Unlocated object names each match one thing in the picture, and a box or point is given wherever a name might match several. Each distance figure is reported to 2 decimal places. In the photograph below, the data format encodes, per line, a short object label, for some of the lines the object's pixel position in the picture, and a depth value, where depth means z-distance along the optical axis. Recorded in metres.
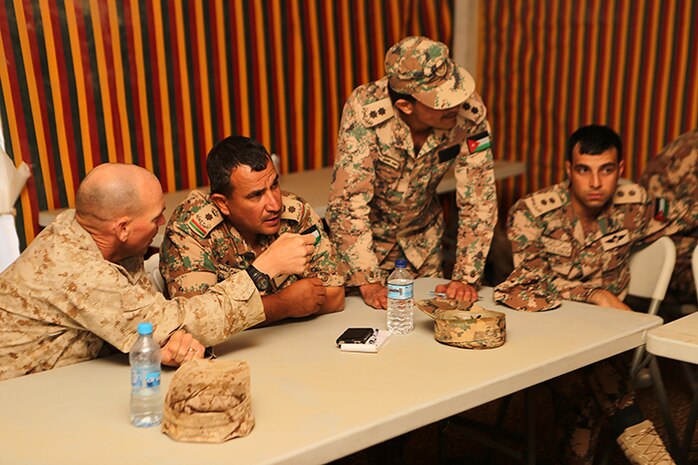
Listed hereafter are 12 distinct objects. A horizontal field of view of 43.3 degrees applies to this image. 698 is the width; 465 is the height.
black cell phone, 2.45
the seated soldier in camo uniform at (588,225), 3.40
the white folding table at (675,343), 2.38
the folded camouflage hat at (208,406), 1.85
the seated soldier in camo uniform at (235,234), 2.65
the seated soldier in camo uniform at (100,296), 2.21
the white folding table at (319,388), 1.84
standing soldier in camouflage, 3.00
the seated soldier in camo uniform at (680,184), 3.93
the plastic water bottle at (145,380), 1.96
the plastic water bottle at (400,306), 2.60
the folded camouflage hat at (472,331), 2.44
